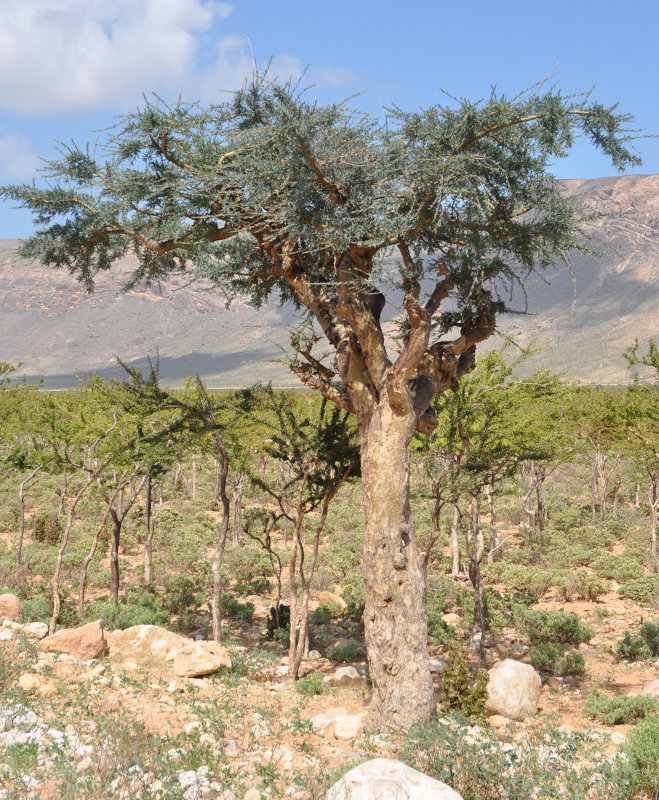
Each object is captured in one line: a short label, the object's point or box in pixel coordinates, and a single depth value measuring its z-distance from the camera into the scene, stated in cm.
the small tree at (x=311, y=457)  1024
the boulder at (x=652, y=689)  857
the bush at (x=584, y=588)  1656
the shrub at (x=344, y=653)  1115
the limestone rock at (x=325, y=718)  744
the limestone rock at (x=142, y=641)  951
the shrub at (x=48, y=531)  2197
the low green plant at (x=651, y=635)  1178
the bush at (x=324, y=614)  1426
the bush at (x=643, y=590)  1563
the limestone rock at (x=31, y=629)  963
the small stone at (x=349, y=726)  721
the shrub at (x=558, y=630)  1263
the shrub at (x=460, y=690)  782
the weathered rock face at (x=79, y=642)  897
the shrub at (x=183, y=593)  1466
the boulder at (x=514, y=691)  831
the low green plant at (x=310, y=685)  889
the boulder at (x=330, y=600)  1531
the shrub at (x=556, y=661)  1072
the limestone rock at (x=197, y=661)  871
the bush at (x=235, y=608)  1419
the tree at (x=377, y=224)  727
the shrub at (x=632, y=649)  1147
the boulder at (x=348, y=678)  947
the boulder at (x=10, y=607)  1076
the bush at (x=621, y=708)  795
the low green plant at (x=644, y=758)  556
